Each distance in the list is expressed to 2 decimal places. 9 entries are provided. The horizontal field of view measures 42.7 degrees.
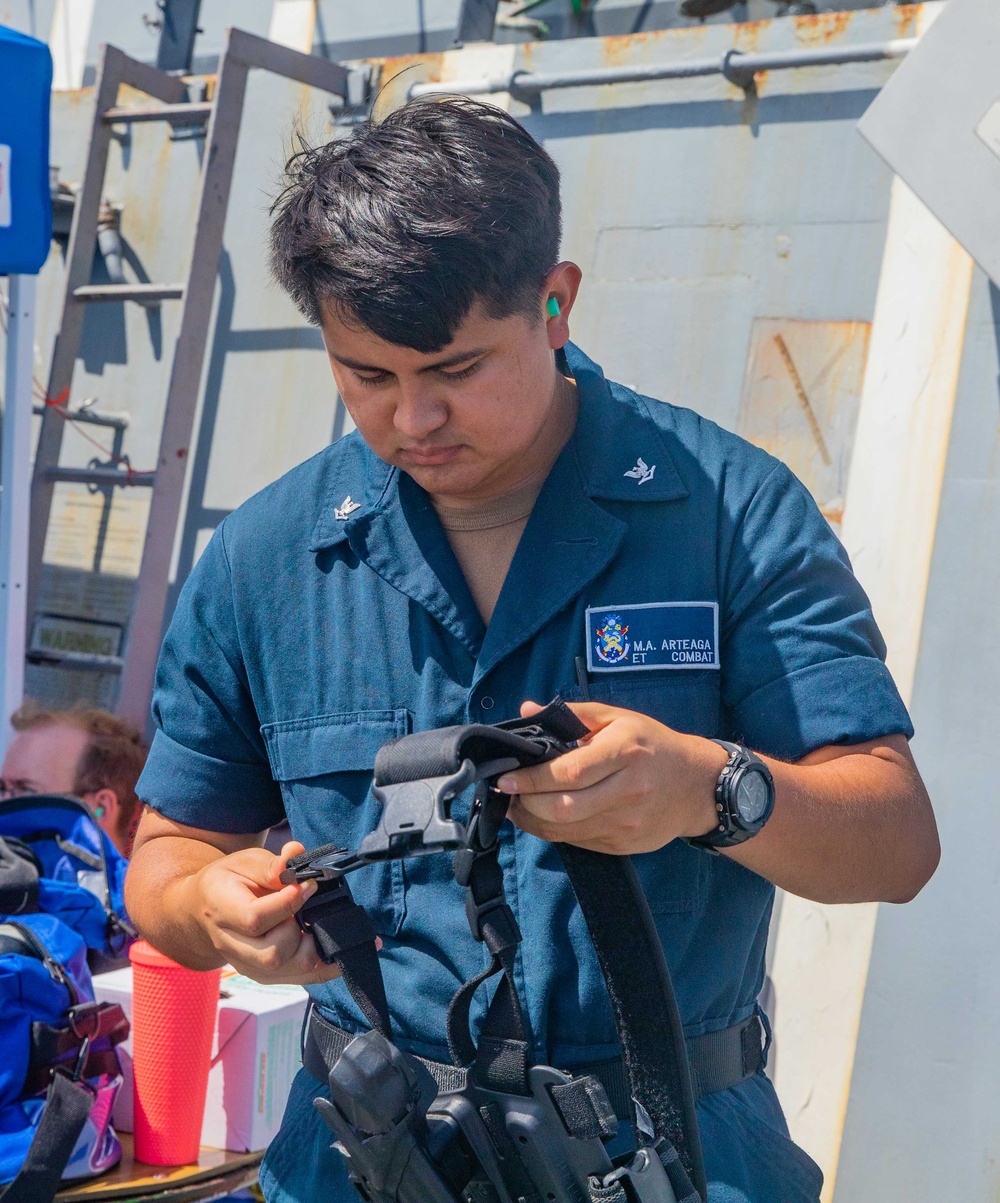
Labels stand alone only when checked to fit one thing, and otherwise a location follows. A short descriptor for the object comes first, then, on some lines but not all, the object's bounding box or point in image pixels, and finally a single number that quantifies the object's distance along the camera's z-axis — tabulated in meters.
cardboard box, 2.34
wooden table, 2.16
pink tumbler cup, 2.25
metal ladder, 3.78
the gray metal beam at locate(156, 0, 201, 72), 4.45
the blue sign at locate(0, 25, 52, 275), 3.05
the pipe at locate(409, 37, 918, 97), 2.93
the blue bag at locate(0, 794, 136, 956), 2.67
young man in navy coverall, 1.21
